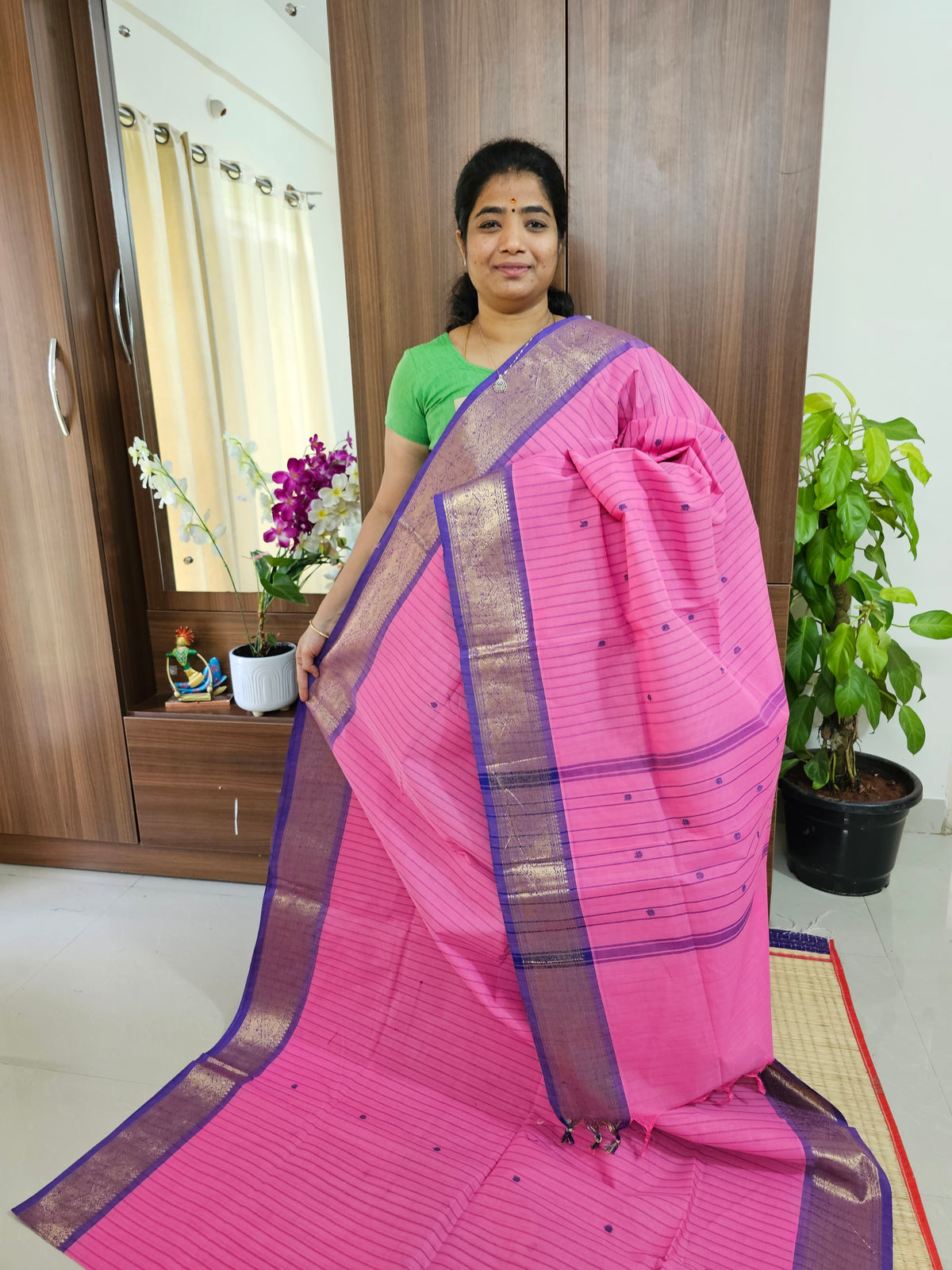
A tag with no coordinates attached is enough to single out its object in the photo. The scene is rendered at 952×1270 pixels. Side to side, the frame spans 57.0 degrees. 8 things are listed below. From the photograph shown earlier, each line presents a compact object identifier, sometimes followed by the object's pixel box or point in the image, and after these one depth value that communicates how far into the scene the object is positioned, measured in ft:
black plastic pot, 6.50
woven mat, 3.88
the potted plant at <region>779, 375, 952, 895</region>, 6.00
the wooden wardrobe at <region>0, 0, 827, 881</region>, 4.90
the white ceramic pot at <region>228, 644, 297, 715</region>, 6.57
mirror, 6.06
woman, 4.54
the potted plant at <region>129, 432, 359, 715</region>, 6.30
